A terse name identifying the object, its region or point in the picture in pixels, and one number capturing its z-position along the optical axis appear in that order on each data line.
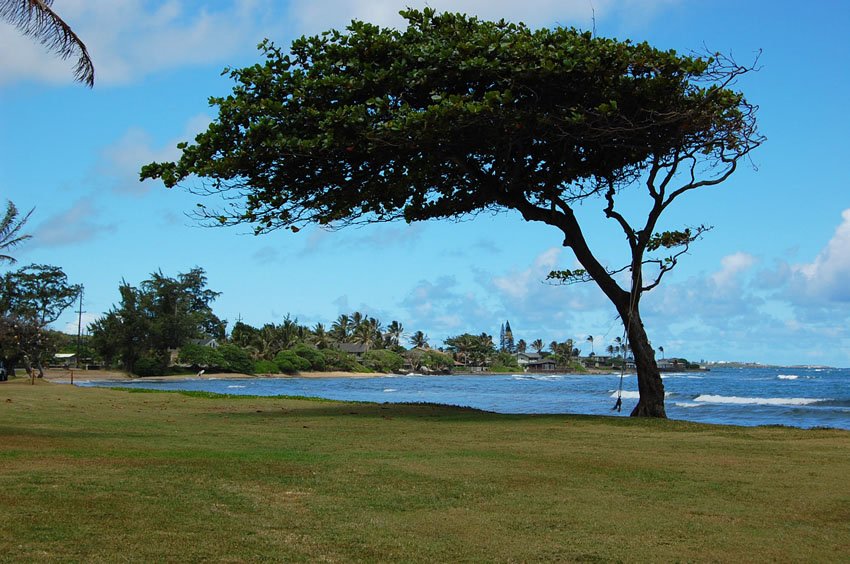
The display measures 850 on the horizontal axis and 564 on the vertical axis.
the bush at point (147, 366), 99.31
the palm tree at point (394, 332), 165.88
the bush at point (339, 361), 128.88
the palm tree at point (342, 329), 159.75
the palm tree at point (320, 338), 143.75
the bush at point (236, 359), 108.91
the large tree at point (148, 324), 99.25
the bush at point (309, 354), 123.81
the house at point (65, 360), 110.79
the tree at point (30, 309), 61.06
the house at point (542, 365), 195.38
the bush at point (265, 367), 114.96
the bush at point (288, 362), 118.45
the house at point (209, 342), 118.44
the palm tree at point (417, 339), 185.88
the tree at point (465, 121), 16.56
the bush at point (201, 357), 101.31
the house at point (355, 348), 150.44
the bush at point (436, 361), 161.18
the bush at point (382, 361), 142.25
